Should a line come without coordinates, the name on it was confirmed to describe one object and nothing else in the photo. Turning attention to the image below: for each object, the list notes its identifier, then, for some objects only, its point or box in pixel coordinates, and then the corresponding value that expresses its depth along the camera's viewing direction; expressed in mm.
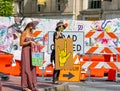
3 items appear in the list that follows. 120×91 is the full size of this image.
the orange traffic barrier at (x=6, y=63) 17594
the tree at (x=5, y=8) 44344
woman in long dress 10977
